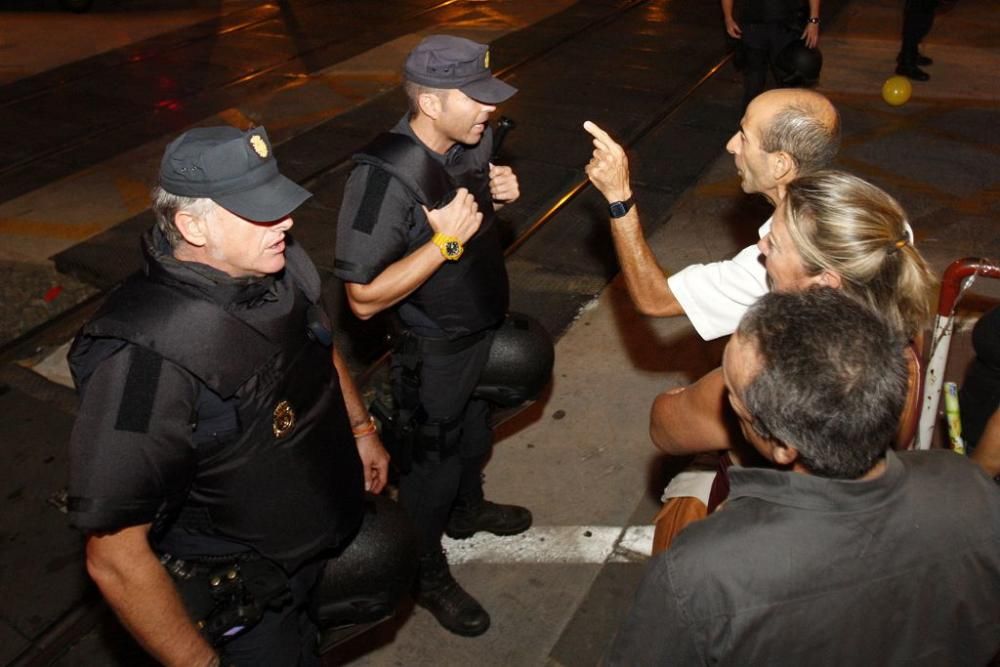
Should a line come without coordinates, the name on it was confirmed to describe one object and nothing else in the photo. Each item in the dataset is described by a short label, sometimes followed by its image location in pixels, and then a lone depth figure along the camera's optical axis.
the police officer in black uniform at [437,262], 2.90
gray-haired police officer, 2.01
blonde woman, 2.22
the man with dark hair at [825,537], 1.62
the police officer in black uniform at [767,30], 6.64
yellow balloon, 8.82
